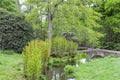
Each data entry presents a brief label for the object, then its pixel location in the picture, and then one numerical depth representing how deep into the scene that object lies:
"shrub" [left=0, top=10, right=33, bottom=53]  11.03
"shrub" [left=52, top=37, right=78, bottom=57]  11.87
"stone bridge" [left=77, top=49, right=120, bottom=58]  14.16
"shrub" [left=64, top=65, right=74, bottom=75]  8.14
